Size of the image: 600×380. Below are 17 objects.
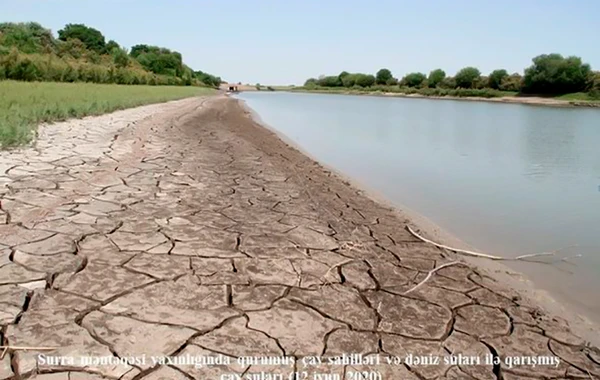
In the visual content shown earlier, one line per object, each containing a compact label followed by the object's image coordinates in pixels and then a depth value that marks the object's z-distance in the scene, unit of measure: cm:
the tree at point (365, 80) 10238
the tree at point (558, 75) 5797
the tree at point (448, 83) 7869
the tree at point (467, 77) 7594
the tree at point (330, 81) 11372
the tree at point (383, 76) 9994
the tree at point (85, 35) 6675
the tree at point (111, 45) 6585
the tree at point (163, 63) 6238
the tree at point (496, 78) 6888
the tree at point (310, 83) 12659
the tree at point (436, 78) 8475
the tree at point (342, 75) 11112
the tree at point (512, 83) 6469
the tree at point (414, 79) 8925
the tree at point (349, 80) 10561
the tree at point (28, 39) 3145
